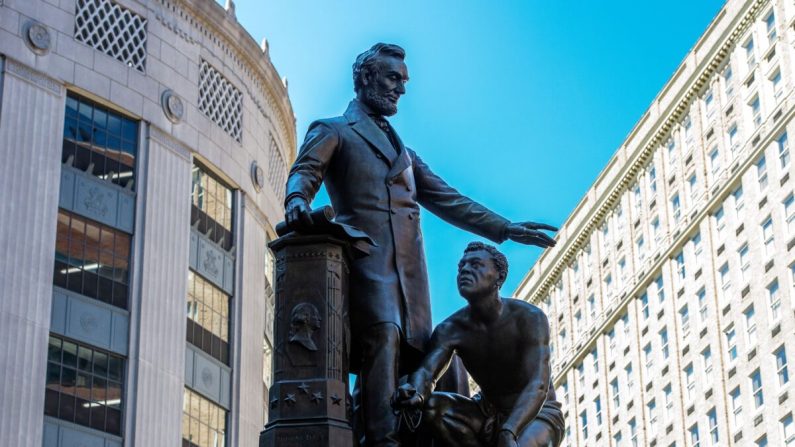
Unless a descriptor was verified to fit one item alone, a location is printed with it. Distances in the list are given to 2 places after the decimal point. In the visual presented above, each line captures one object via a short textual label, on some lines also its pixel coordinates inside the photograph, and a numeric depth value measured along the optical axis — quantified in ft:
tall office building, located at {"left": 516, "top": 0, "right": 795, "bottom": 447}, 263.29
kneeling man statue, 35.81
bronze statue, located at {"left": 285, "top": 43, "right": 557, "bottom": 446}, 36.47
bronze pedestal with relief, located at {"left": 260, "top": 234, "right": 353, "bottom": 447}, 33.81
